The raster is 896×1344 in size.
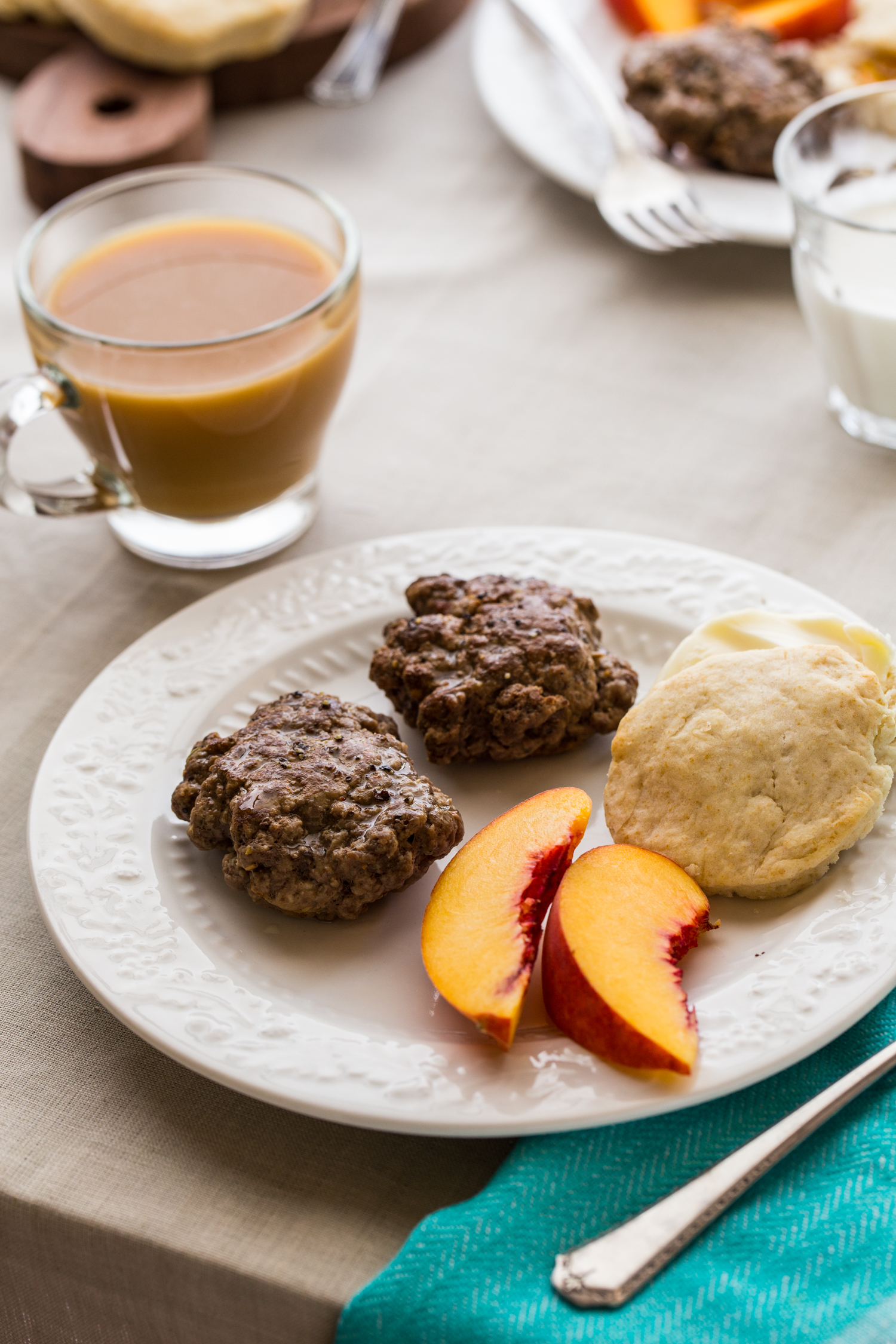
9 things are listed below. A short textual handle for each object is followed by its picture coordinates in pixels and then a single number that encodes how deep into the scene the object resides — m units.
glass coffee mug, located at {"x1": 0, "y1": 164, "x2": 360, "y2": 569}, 0.62
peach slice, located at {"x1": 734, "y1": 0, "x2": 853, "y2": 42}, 0.82
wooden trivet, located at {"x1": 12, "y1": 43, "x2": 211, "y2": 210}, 0.78
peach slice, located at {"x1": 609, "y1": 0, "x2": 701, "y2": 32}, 0.84
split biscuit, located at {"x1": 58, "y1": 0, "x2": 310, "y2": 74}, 0.80
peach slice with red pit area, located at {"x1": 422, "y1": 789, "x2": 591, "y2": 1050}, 0.50
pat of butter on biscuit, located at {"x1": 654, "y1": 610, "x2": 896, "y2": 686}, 0.56
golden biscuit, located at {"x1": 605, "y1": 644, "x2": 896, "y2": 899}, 0.53
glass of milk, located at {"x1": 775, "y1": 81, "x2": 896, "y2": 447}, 0.66
